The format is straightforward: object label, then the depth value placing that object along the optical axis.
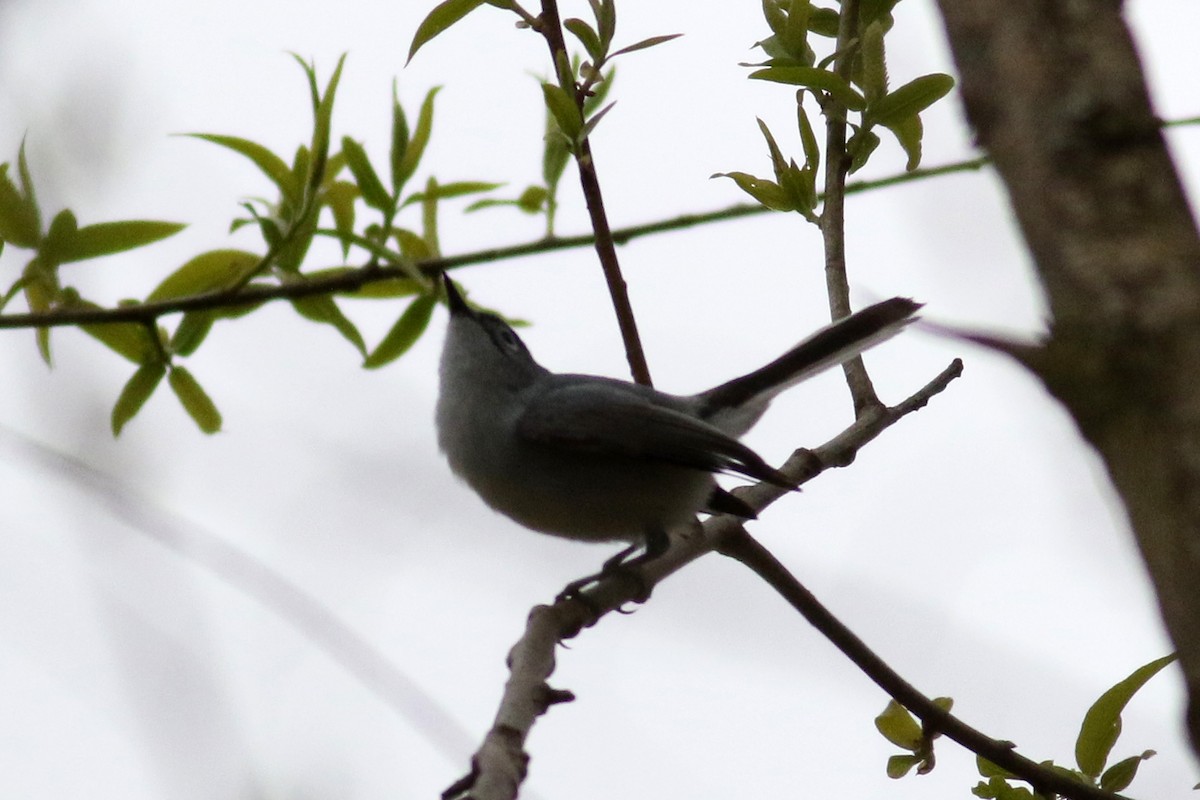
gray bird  5.71
